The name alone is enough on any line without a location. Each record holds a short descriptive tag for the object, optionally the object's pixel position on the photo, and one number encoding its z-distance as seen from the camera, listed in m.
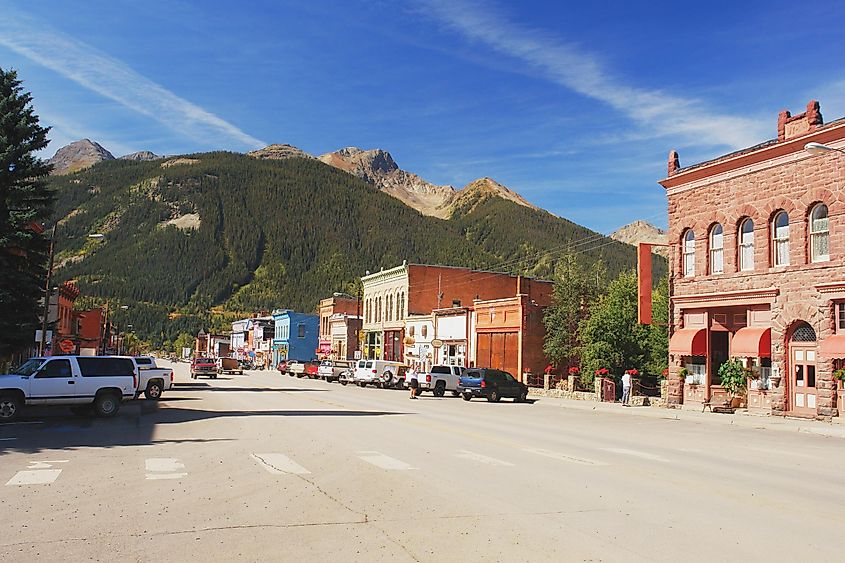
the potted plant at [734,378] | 32.28
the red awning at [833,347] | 28.09
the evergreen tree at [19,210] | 30.53
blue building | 121.44
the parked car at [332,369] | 66.69
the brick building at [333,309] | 103.00
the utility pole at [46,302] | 32.20
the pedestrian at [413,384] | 41.62
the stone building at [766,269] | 29.30
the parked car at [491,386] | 40.81
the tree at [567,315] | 51.19
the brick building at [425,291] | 74.44
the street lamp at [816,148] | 22.45
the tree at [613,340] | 43.94
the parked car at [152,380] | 32.53
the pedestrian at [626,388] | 37.09
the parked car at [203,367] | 61.16
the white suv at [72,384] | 21.67
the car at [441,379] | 46.53
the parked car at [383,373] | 56.06
